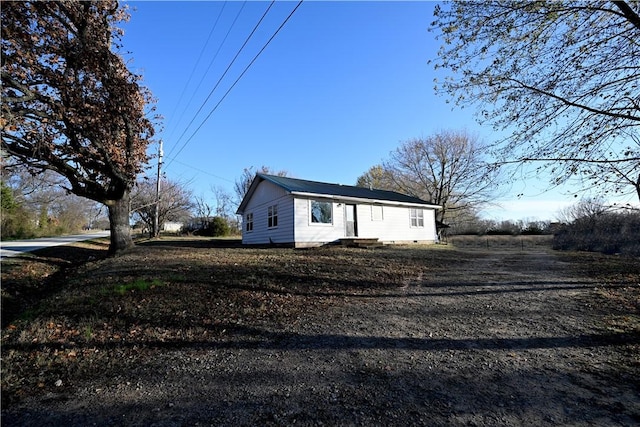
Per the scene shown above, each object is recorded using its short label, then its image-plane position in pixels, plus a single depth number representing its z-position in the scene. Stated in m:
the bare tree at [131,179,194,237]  34.70
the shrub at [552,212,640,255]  18.00
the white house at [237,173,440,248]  16.23
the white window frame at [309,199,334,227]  16.45
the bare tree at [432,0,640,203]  5.59
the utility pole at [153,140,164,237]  26.52
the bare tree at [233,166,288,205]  50.06
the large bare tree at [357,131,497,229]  31.92
